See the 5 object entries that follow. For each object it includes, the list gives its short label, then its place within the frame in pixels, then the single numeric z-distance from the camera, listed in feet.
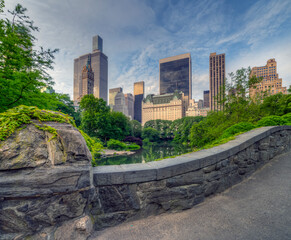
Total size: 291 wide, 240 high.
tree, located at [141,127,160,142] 156.25
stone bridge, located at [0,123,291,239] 4.51
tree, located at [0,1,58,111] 16.78
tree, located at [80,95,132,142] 87.13
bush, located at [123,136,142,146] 119.57
